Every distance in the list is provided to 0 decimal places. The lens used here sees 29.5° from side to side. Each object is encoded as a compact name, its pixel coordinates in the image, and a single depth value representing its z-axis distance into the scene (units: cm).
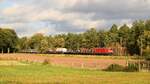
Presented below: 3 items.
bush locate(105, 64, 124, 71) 4796
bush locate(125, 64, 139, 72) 4686
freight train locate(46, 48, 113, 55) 12704
